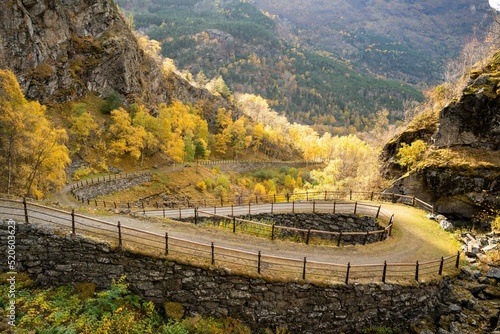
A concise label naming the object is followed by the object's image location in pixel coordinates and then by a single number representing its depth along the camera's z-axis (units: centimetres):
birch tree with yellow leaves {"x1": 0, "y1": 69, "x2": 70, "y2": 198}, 2403
